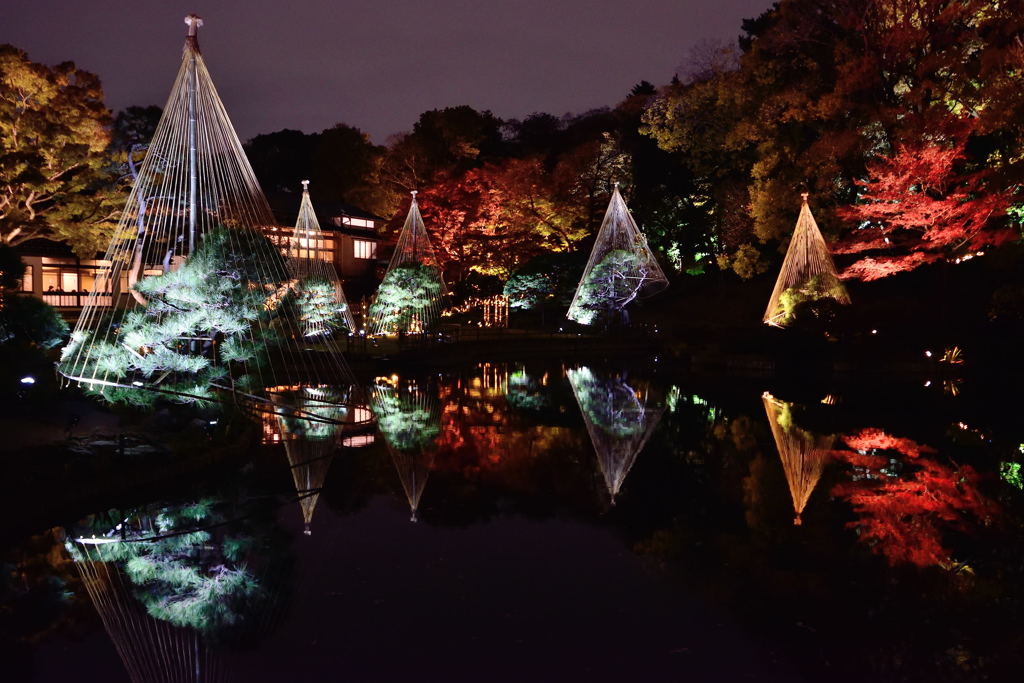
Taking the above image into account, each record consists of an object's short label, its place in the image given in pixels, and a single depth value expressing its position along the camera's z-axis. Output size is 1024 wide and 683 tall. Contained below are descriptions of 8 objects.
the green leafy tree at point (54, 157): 18.69
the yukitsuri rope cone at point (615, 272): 27.58
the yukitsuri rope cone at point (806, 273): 21.50
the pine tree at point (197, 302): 9.69
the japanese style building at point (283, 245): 24.88
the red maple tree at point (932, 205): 17.12
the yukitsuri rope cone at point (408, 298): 23.48
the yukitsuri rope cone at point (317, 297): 18.00
